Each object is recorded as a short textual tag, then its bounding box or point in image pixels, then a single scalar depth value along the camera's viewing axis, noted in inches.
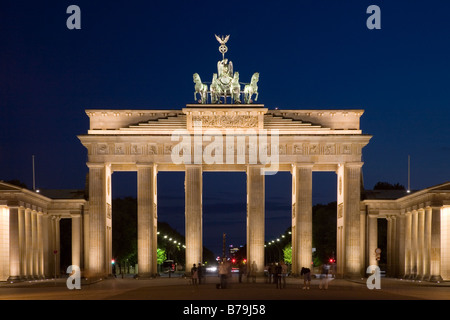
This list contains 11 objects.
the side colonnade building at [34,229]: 2805.1
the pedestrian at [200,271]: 2442.9
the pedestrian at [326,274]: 2152.6
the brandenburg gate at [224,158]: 3216.0
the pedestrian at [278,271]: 2239.3
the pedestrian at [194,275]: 2349.9
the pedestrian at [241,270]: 2590.1
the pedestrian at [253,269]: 3113.9
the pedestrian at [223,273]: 2111.2
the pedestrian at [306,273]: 2153.3
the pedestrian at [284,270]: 2246.8
